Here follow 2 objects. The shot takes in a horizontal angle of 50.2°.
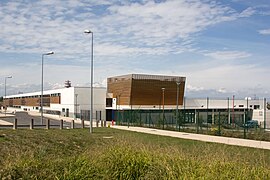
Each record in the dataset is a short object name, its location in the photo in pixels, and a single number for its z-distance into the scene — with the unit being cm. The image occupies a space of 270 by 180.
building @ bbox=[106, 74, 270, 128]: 5170
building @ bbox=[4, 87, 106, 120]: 5249
